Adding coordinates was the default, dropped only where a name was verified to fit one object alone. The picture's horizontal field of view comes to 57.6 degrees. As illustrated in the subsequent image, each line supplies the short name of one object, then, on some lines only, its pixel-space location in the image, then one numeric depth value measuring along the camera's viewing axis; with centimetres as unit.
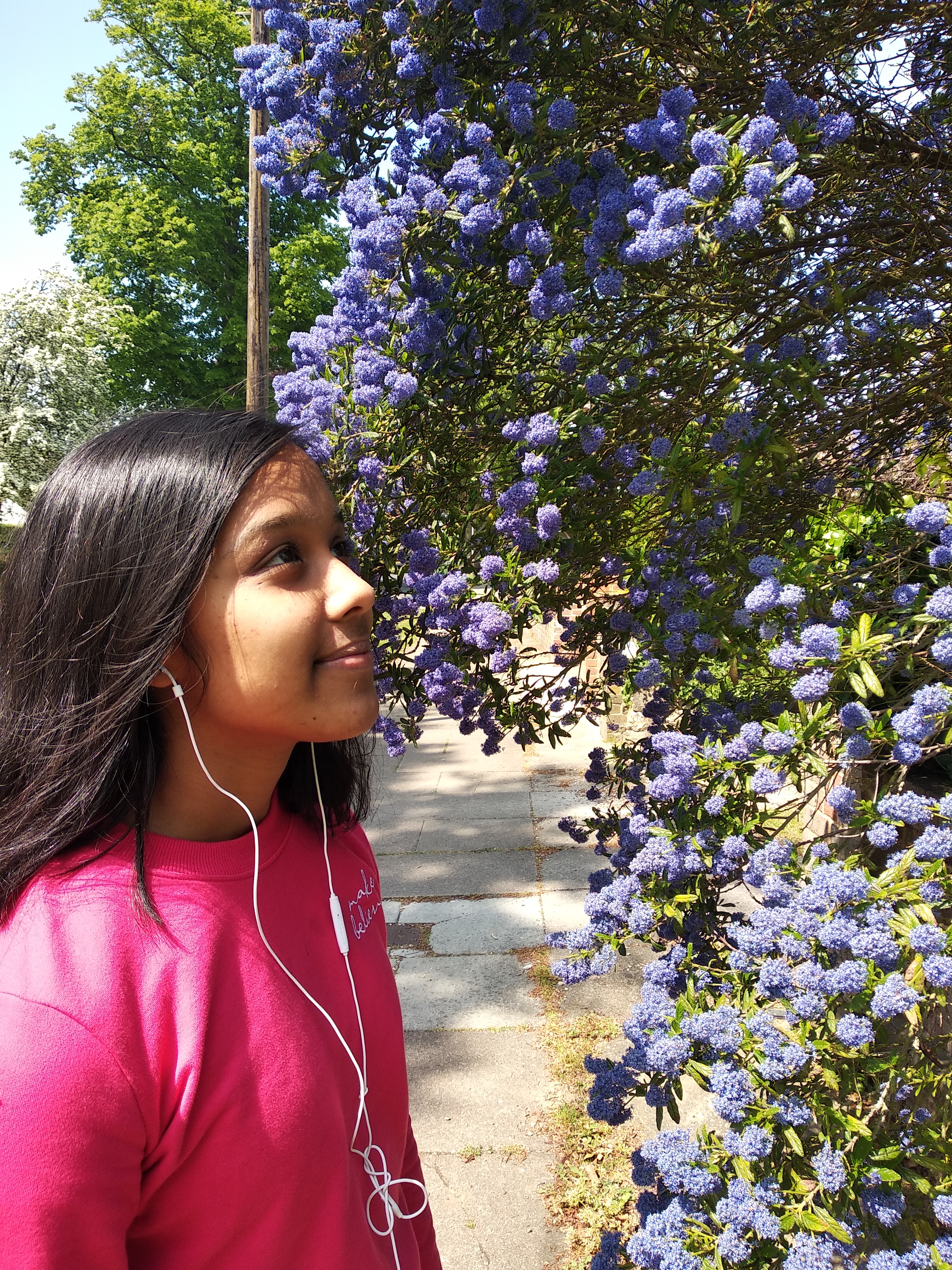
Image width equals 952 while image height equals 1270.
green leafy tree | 1845
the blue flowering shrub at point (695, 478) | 132
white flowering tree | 1492
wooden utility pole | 714
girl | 86
